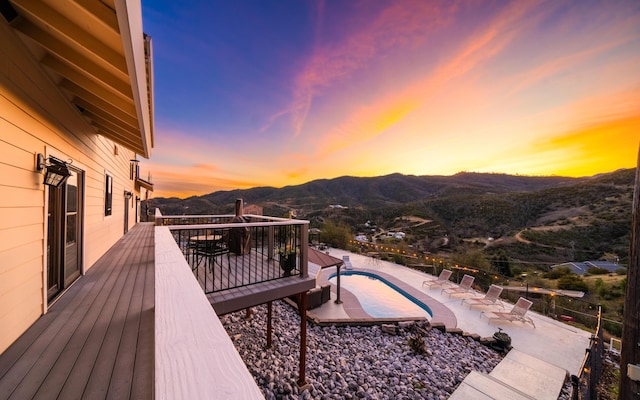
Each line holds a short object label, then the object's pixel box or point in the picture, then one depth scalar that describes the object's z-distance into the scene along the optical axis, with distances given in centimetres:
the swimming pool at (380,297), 812
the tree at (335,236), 1612
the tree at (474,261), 1138
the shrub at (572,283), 980
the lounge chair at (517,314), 714
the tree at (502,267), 1196
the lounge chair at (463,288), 912
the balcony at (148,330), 56
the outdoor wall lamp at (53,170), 240
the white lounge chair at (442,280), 969
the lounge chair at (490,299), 810
